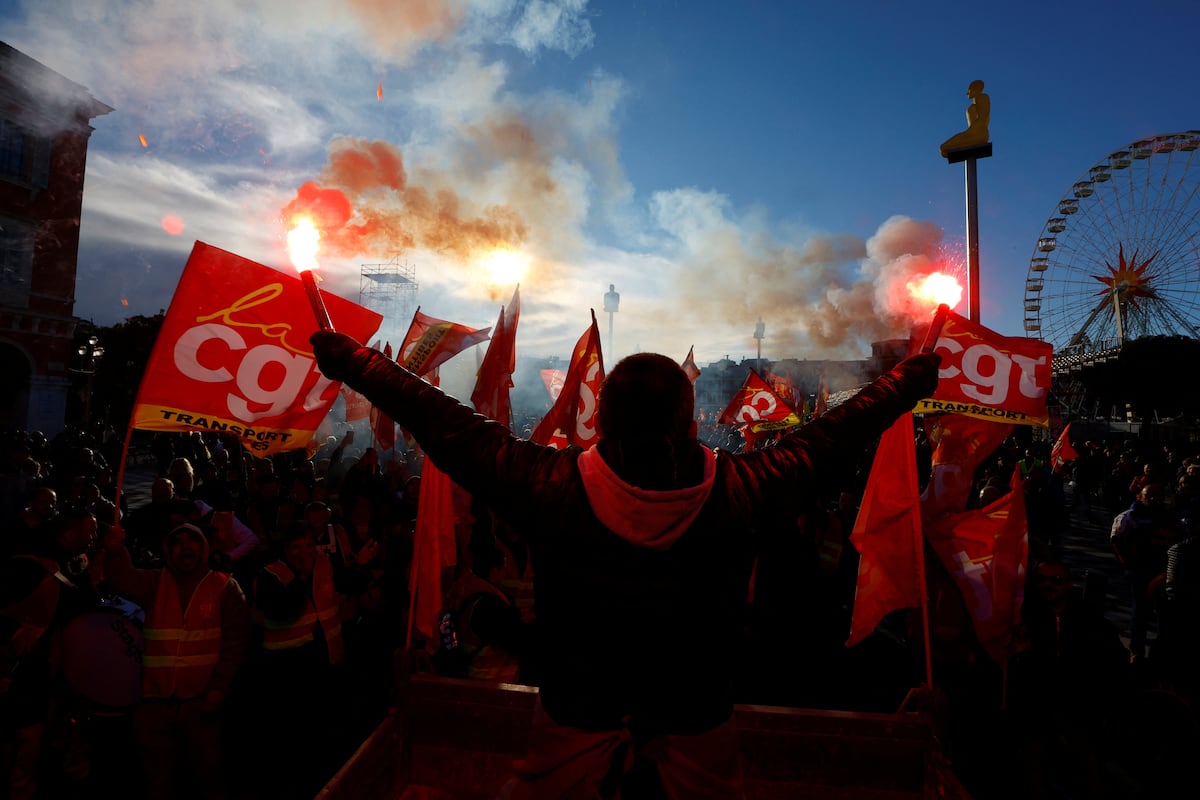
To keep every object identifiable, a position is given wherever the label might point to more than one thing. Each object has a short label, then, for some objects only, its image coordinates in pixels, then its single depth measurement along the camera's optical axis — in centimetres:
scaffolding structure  1548
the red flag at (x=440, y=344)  785
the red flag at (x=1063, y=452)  1283
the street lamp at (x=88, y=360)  2286
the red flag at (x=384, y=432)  972
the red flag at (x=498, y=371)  749
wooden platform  267
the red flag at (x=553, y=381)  1260
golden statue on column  1619
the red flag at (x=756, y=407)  1275
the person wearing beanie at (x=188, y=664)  370
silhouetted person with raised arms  141
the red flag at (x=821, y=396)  1299
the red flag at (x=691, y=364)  1124
